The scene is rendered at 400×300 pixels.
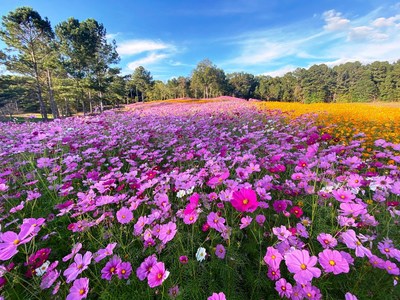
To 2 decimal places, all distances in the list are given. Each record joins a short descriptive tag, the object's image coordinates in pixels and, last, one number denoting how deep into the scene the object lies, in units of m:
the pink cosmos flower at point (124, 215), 1.14
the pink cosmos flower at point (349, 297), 0.79
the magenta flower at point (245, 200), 0.96
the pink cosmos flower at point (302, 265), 0.77
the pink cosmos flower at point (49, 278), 0.92
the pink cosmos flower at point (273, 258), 0.91
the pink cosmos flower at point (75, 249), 1.01
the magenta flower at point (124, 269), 0.93
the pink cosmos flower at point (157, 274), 0.84
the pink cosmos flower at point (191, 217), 1.05
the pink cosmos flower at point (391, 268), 0.92
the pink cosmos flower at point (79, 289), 0.83
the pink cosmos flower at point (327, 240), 0.97
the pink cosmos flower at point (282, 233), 1.01
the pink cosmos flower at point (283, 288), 0.91
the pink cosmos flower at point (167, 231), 0.99
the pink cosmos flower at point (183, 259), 1.01
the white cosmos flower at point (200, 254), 0.94
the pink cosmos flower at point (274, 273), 0.95
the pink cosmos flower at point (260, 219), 1.18
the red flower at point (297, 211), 1.16
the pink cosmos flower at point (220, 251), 1.06
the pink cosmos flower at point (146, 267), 0.94
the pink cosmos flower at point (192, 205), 1.06
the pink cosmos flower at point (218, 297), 0.80
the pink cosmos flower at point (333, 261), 0.80
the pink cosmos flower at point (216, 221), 1.07
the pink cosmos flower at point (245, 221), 1.12
